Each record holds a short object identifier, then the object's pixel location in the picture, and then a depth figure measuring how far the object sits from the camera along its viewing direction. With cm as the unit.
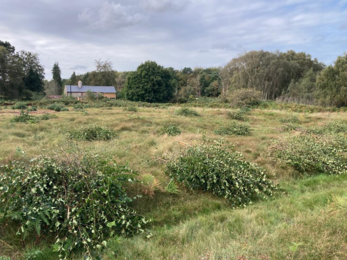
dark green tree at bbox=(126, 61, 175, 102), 4288
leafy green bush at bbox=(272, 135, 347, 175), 607
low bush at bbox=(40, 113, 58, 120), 1245
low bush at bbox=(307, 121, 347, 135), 995
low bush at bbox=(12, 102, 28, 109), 2178
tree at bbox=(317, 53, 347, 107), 3200
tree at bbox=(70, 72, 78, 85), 6387
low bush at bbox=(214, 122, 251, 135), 990
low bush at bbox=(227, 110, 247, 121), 1639
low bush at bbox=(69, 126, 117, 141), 800
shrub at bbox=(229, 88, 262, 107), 3322
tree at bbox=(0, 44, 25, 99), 3656
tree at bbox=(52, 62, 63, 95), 5899
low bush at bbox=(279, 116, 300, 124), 1549
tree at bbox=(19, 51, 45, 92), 4686
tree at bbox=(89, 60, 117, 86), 6009
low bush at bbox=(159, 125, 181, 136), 910
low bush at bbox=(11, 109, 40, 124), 1110
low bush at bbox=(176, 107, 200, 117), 1702
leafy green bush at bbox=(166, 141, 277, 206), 449
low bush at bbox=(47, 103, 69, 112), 2055
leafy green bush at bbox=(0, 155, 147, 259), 292
